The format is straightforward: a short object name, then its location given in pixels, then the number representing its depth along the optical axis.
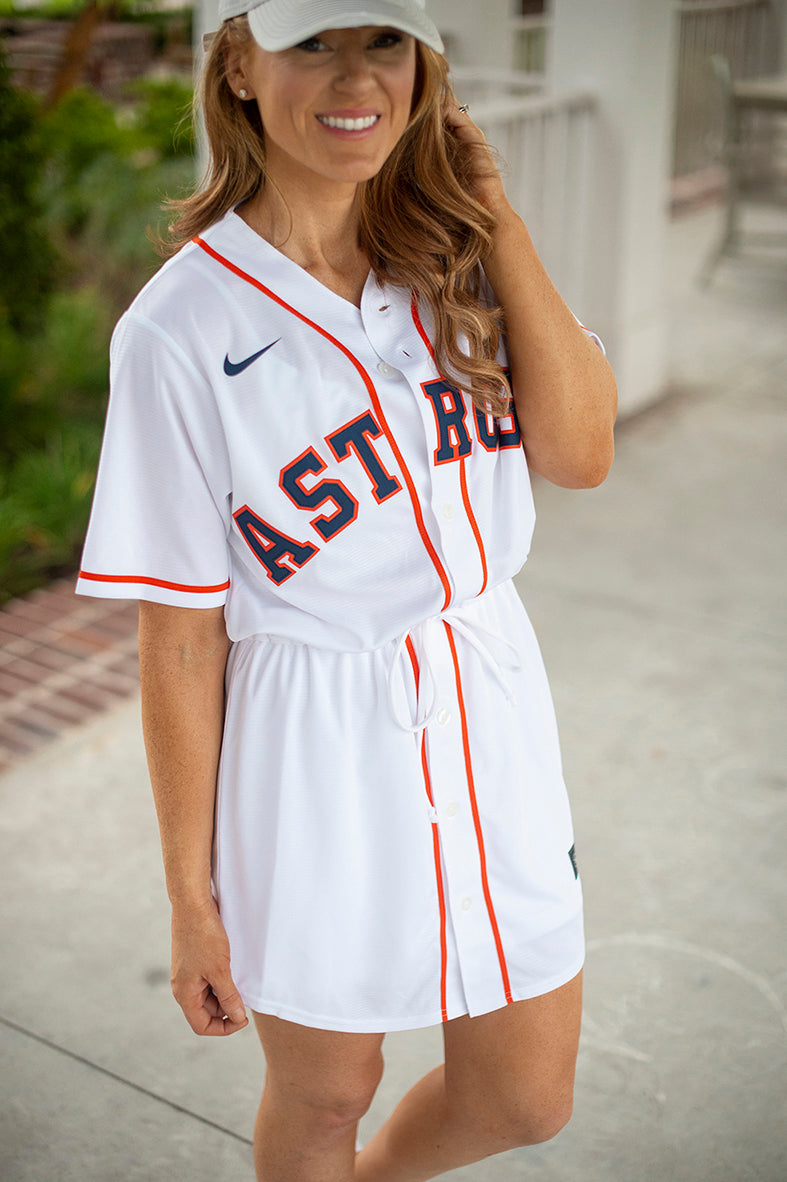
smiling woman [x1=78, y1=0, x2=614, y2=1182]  1.33
